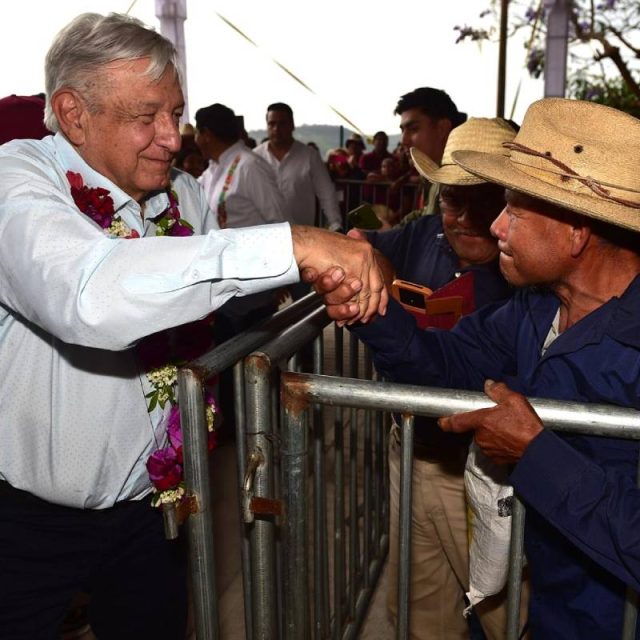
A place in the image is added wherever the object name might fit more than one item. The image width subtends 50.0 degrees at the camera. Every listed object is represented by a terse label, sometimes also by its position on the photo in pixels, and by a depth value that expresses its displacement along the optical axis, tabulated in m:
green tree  10.95
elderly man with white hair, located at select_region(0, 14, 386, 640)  1.35
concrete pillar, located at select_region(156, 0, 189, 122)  9.54
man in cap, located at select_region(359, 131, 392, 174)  11.18
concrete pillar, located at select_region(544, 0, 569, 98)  10.87
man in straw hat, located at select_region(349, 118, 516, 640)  2.52
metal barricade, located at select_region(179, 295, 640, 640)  1.40
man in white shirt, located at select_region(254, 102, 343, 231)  6.55
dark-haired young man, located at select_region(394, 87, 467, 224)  3.86
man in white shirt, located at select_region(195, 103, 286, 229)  5.40
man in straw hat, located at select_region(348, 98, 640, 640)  1.35
